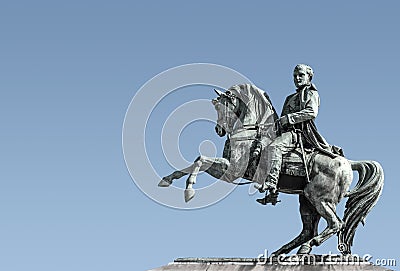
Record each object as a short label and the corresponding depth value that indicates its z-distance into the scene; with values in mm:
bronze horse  21266
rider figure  21219
